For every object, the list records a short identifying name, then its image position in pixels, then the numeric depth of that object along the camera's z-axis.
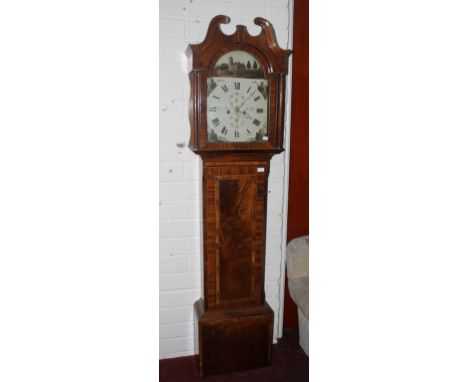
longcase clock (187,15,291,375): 1.60
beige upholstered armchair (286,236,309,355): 2.00
